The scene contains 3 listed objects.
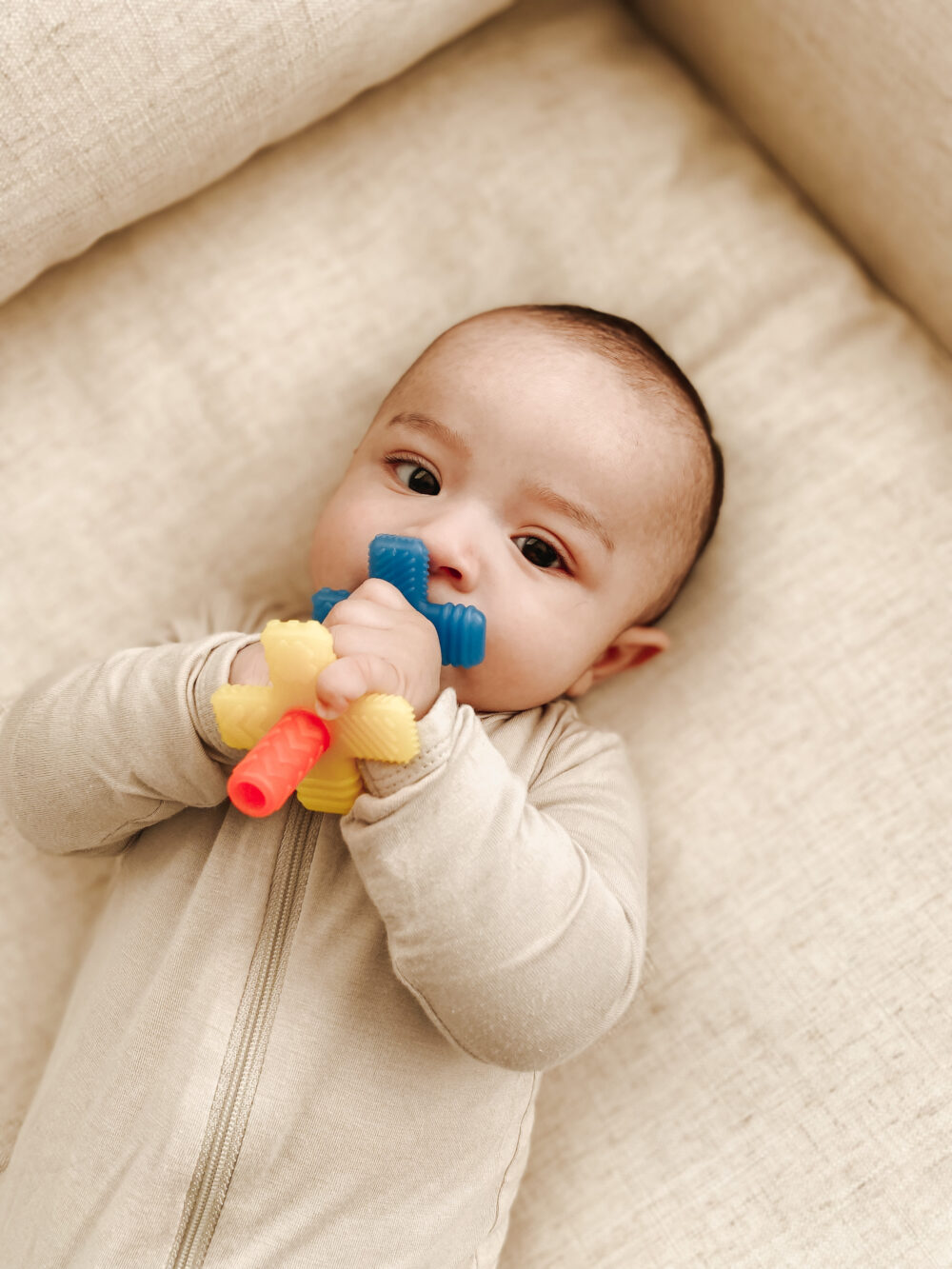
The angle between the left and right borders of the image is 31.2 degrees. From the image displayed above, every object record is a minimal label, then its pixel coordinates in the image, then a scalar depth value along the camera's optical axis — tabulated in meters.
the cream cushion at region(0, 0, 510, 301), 0.51
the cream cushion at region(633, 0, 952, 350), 0.53
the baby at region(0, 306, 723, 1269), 0.45
